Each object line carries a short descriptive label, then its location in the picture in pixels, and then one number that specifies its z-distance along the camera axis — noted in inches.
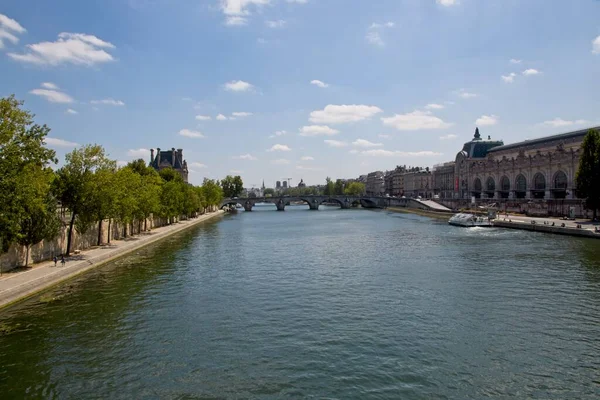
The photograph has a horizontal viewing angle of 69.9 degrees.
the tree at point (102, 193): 1583.4
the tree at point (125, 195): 1755.5
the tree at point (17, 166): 963.3
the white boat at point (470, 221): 3004.2
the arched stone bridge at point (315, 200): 6338.6
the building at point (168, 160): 6466.5
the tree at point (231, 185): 7160.4
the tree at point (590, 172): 2519.7
